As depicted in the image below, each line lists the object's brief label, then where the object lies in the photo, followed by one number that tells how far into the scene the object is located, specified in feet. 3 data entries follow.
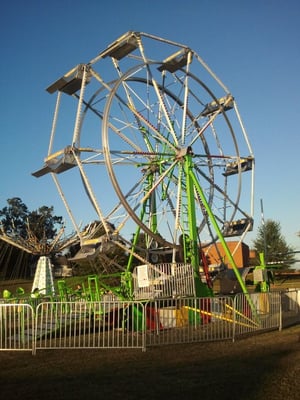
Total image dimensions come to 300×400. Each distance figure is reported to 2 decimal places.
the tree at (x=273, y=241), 223.92
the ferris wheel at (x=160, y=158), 52.80
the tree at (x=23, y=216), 284.61
